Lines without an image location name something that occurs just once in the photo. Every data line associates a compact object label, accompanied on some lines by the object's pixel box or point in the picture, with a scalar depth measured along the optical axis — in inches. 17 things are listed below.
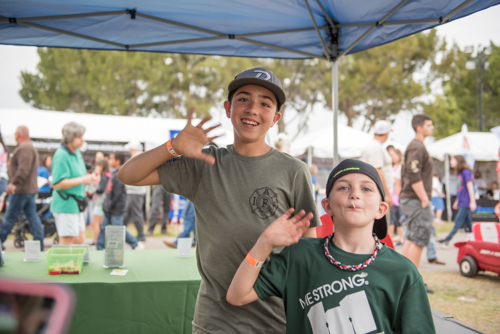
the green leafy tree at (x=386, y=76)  804.6
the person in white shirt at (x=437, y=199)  477.1
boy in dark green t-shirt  51.3
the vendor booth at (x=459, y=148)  555.5
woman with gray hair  174.2
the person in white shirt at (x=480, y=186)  605.0
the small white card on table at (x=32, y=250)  117.7
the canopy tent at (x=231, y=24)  113.3
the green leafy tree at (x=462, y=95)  853.2
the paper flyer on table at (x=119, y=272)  104.8
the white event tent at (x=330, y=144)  497.4
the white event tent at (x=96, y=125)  426.6
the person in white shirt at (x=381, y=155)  186.2
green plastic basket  102.9
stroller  291.1
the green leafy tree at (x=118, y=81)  744.3
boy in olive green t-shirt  59.0
